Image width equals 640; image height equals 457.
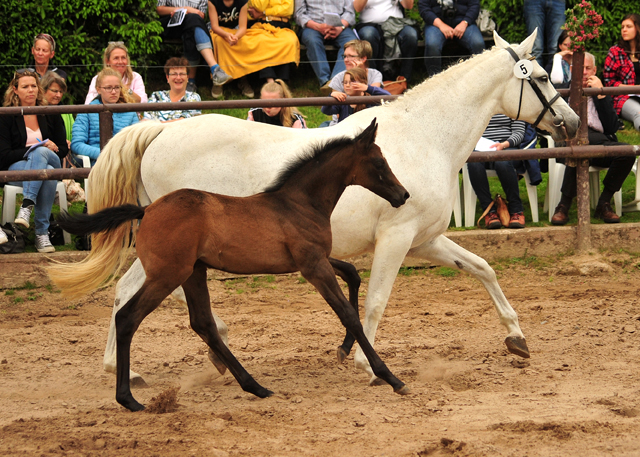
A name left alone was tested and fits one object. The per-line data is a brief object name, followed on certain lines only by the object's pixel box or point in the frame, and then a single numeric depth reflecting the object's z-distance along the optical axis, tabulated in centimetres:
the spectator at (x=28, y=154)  1393
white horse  950
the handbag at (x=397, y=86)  1600
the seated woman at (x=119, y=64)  1560
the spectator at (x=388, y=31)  1994
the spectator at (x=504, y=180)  1523
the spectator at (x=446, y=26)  1966
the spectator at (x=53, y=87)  1507
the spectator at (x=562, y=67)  1667
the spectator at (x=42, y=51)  1642
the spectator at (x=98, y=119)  1408
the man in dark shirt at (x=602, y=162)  1548
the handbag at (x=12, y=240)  1377
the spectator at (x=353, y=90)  1377
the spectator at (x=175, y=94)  1470
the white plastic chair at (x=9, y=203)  1430
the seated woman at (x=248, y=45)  1977
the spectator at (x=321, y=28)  1959
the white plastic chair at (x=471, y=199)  1559
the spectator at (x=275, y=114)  1383
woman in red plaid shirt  1633
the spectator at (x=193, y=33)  1937
